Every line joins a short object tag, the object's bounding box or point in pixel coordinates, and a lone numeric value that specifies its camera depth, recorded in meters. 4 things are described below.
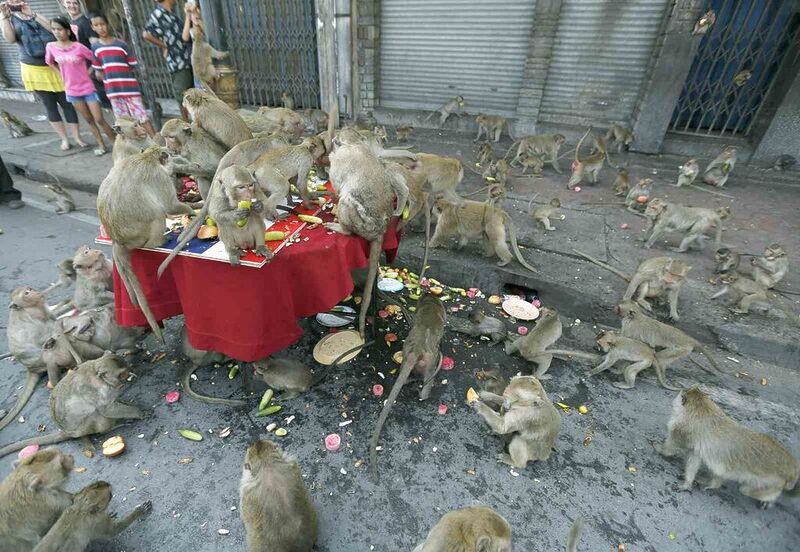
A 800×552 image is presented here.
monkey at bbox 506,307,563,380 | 4.01
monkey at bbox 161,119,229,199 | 3.60
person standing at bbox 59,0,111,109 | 7.97
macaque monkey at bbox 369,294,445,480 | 3.33
